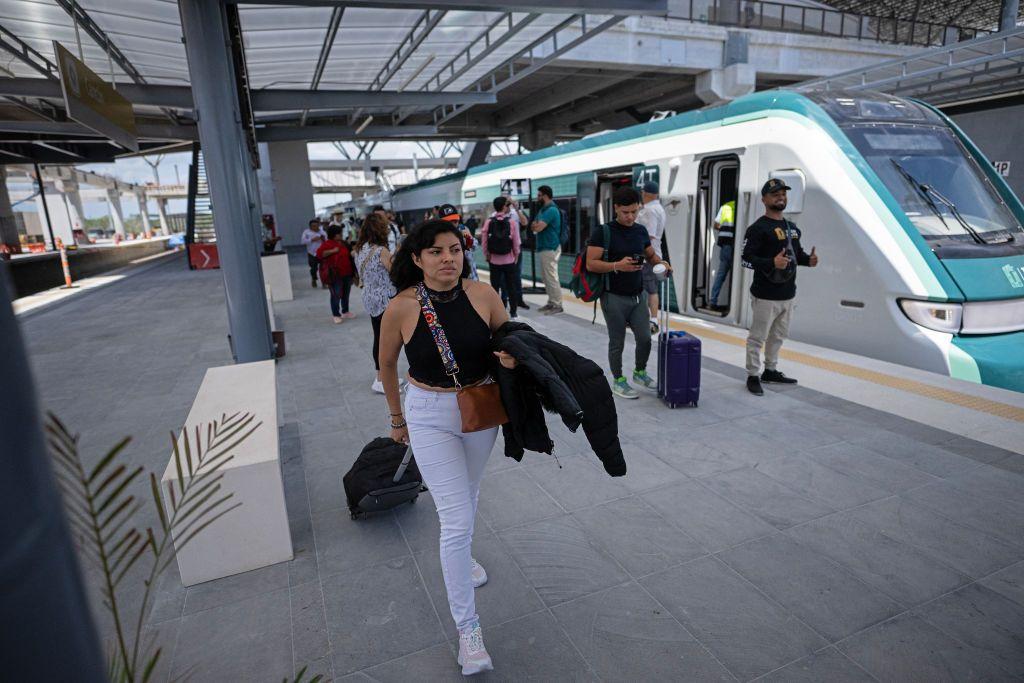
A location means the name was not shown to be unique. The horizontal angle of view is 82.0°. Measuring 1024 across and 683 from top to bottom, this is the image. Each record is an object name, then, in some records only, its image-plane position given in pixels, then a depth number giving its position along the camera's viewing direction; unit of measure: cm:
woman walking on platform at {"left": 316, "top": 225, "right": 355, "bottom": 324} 933
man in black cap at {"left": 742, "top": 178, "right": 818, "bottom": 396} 523
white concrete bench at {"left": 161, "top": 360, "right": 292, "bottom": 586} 307
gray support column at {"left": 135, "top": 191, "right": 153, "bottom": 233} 7275
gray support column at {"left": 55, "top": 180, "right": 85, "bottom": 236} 4965
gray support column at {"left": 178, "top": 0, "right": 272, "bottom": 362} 589
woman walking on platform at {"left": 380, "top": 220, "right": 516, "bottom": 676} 239
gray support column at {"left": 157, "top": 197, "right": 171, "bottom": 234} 8012
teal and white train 550
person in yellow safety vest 816
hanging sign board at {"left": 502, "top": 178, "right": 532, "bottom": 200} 1060
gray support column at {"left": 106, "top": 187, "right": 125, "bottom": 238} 6187
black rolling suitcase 351
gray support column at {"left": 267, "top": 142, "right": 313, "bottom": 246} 3194
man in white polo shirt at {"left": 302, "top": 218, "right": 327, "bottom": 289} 1341
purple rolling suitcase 516
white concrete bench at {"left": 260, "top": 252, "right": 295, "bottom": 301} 1245
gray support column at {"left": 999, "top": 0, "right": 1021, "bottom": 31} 1734
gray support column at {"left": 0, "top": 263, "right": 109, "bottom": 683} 67
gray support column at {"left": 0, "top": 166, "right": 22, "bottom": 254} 3443
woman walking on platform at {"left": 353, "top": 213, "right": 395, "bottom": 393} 571
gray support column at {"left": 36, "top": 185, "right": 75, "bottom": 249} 4857
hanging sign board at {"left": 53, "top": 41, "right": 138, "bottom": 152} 562
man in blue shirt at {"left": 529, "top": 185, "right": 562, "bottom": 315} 971
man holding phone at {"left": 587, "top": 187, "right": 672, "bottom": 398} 500
